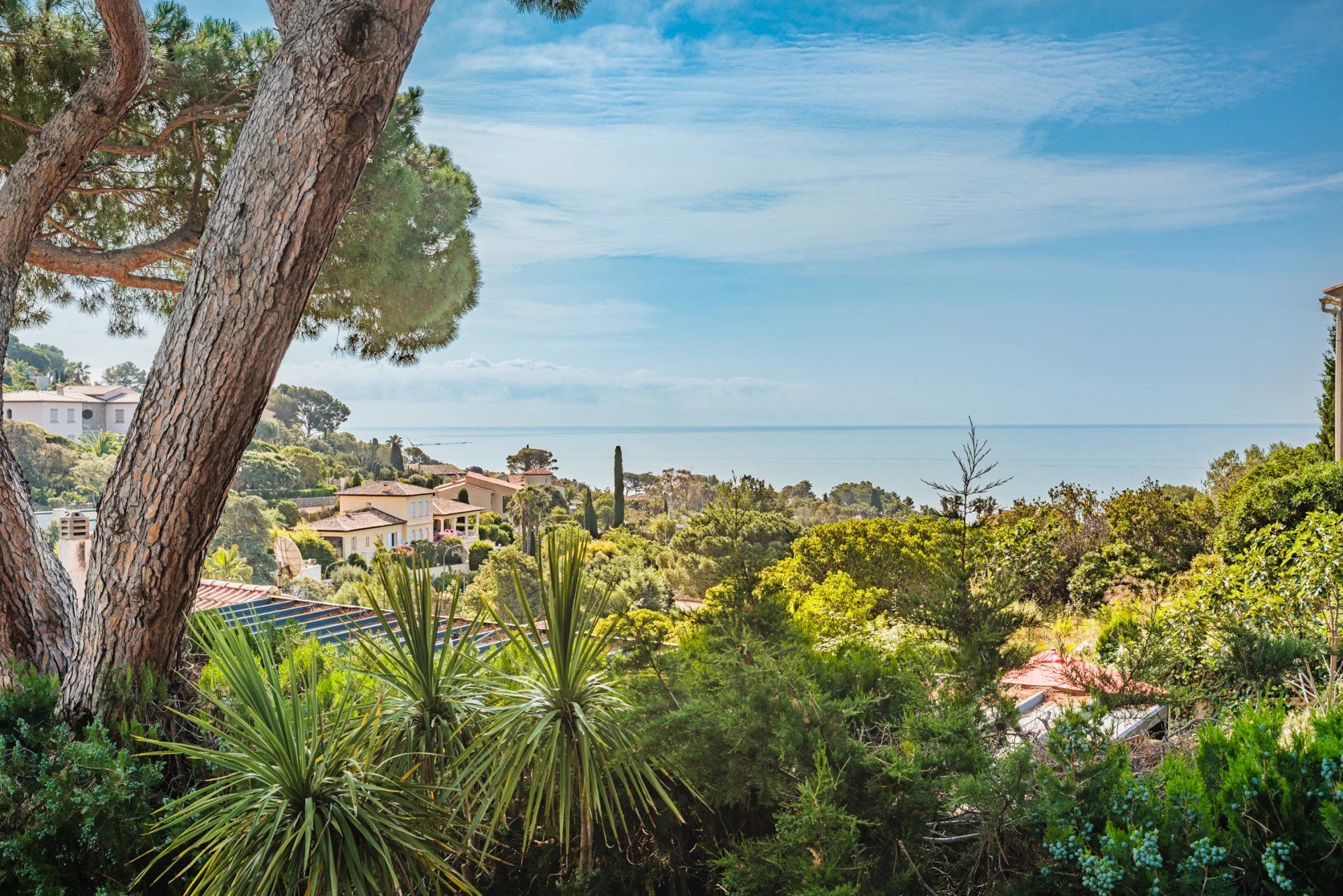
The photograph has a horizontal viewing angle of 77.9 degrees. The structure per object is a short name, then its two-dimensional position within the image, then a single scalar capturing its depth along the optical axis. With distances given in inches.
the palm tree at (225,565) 680.1
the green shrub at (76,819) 94.6
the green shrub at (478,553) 1185.4
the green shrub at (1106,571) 385.4
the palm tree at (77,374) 2133.4
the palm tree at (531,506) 1190.9
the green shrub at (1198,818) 63.7
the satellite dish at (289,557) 869.8
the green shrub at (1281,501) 263.1
